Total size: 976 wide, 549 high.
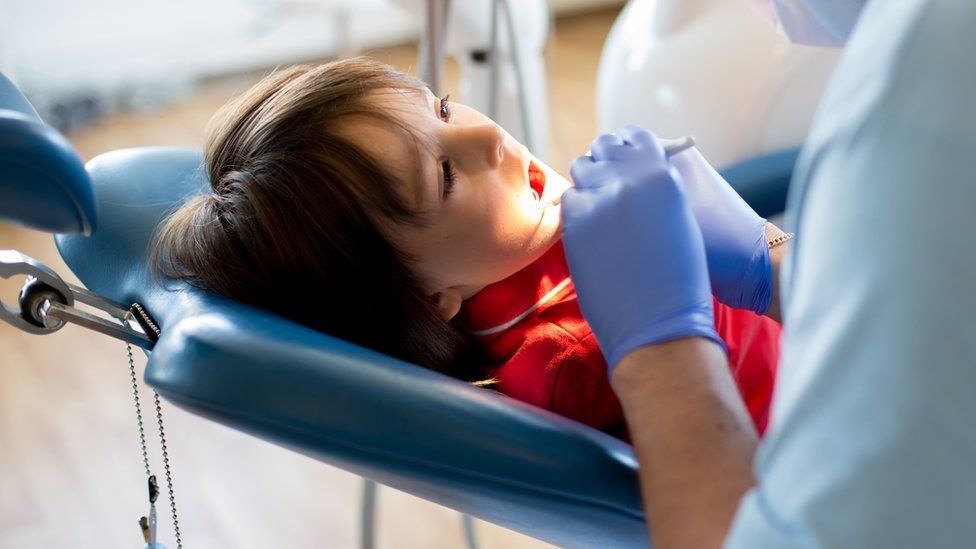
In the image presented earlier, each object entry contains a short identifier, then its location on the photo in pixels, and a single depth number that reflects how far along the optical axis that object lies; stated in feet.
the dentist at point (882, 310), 1.95
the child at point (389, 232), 3.28
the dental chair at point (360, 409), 2.65
